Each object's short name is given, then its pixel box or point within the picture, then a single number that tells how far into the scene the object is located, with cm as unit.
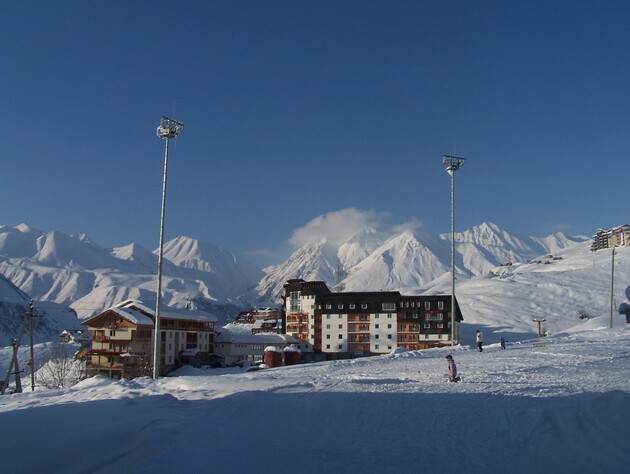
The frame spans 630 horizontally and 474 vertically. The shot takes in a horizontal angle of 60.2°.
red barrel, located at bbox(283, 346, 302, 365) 4997
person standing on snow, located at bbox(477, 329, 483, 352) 3587
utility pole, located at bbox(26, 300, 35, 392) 4503
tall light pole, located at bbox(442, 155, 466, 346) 5006
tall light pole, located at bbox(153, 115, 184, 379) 3063
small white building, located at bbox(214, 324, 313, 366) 8488
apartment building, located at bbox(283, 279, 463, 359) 8544
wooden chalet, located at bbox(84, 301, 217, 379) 6612
